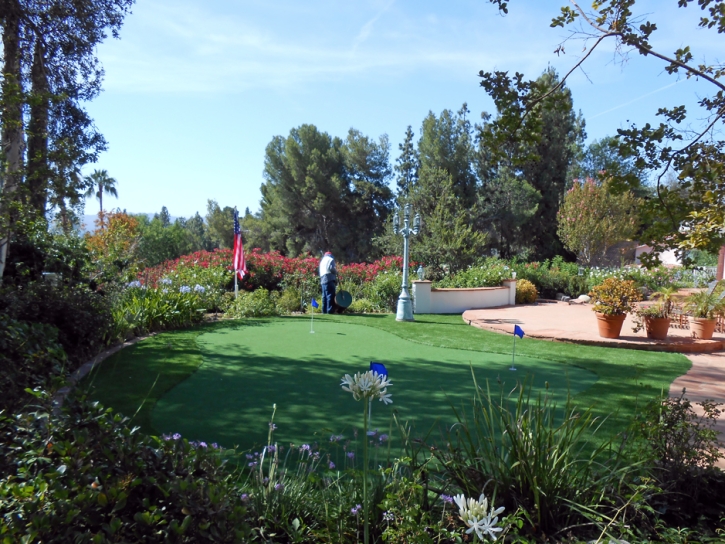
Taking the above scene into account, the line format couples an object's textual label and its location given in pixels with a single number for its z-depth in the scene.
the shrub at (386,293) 14.12
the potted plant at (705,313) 9.27
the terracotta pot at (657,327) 9.20
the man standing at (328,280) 12.56
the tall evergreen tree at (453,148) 31.62
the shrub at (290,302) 13.41
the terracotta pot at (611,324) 9.28
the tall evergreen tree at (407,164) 36.75
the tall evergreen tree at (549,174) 31.03
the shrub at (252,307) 12.16
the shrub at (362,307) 13.68
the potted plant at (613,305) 9.31
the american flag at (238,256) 13.06
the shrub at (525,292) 15.81
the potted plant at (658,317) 9.20
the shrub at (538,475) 2.48
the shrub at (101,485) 1.44
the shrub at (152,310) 8.55
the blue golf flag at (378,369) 2.41
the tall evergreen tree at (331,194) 36.31
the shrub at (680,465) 2.67
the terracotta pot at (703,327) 9.24
